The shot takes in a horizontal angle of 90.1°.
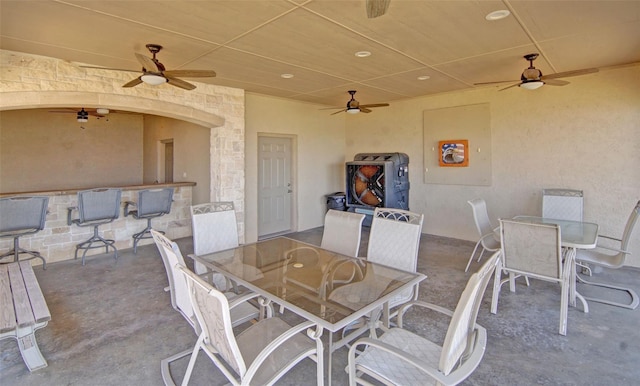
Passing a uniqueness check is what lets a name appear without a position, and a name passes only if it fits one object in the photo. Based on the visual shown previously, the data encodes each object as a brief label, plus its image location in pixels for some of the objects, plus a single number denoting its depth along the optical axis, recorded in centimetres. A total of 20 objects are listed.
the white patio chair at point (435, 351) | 138
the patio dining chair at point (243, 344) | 144
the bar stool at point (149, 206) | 481
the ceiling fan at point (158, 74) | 319
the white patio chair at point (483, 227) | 391
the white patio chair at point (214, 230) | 307
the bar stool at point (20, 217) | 374
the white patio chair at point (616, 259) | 300
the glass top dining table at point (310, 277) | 185
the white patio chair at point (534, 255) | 268
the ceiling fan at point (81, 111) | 630
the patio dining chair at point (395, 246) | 240
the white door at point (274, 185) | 602
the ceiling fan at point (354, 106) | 523
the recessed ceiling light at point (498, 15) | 255
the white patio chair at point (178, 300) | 194
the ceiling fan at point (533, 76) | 357
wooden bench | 215
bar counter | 433
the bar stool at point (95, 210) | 428
